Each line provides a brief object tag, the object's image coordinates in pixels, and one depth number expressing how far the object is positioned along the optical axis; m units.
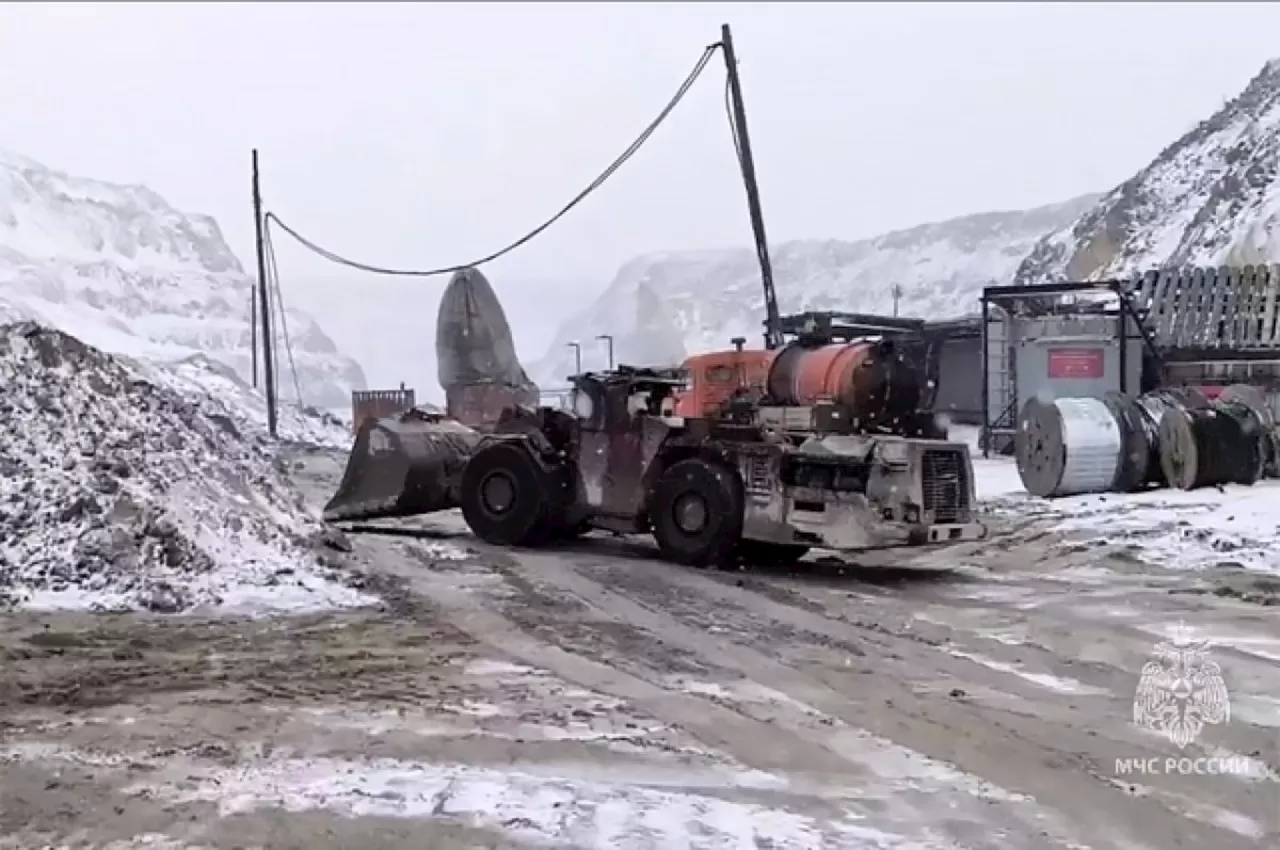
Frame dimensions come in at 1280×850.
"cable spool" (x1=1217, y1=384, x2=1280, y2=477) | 17.11
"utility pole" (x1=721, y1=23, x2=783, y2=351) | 21.22
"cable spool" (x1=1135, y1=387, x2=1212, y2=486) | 16.28
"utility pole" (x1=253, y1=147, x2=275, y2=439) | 33.38
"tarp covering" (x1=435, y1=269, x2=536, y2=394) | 39.34
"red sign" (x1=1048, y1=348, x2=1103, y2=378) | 23.14
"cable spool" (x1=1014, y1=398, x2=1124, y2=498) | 16.02
